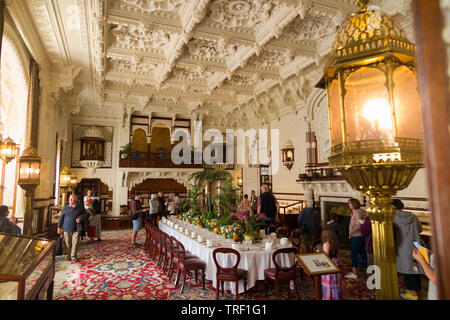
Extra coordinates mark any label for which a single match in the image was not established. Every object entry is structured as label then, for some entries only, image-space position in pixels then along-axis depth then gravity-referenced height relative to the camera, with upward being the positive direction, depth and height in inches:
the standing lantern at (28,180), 220.1 +4.8
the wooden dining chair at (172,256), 202.6 -56.5
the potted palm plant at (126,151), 542.5 +68.1
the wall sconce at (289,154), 426.3 +44.0
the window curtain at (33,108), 258.4 +77.7
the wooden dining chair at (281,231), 234.8 -43.9
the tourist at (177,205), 422.1 -34.7
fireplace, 315.3 -41.2
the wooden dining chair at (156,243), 245.9 -57.0
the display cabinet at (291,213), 384.2 -47.6
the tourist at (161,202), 400.5 -27.5
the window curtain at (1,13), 149.5 +98.2
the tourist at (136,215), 325.4 -37.9
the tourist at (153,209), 373.7 -35.5
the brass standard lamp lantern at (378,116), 48.8 +13.4
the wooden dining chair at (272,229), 263.7 -47.5
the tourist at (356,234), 201.9 -41.5
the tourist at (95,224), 349.7 -52.5
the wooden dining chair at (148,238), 291.1 -62.0
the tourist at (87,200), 338.5 -19.6
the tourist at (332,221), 189.5 -29.4
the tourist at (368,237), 181.9 -39.6
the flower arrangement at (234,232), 193.9 -37.8
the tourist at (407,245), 157.2 -39.6
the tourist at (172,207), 417.4 -37.2
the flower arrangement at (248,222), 193.2 -30.2
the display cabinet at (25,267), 67.9 -24.4
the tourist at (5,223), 167.5 -23.7
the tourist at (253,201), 422.9 -31.2
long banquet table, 171.6 -52.3
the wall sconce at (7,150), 211.9 +29.2
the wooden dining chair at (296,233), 215.9 -42.6
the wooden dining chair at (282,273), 161.6 -56.9
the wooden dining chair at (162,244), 222.6 -52.4
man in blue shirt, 254.0 -36.3
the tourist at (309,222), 238.5 -36.8
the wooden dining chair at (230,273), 159.0 -56.2
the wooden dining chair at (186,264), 183.6 -57.3
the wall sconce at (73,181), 459.2 +6.2
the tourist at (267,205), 279.6 -24.4
